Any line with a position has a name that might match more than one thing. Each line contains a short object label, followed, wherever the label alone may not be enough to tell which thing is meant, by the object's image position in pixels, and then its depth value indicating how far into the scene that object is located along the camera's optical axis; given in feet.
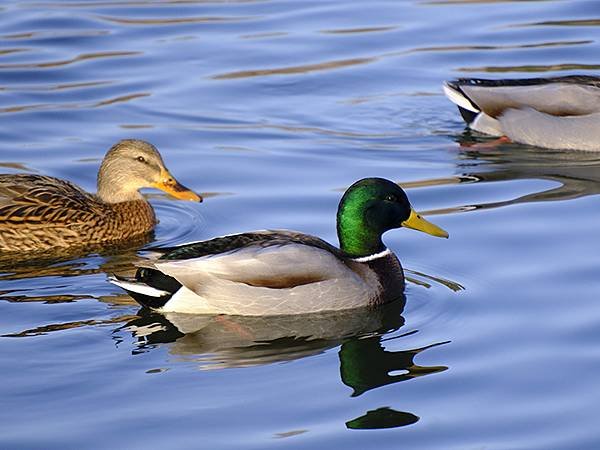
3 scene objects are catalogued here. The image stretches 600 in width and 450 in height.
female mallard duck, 34.17
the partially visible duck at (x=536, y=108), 42.42
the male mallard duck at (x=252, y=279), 29.01
